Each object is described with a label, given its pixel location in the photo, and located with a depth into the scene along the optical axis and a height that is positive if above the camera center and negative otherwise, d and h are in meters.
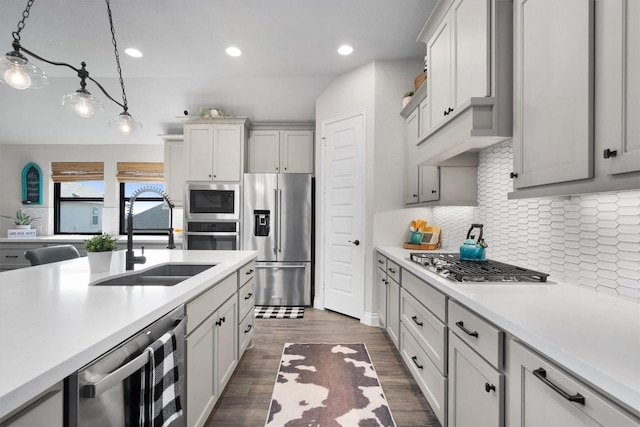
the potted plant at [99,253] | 1.59 -0.22
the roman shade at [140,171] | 5.16 +0.71
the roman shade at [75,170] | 5.21 +0.72
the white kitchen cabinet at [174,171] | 4.65 +0.64
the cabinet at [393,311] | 2.44 -0.84
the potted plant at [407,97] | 3.05 +1.20
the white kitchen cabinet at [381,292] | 2.87 -0.81
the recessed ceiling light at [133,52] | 3.20 +1.74
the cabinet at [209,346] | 1.36 -0.72
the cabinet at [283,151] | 4.41 +0.91
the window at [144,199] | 5.16 +0.23
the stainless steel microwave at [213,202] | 4.05 +0.14
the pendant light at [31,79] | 1.62 +0.78
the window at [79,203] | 5.25 +0.15
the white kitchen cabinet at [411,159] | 2.91 +0.56
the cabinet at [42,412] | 0.56 -0.40
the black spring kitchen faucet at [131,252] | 1.76 -0.24
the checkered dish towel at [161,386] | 0.94 -0.58
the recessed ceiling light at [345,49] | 3.11 +1.73
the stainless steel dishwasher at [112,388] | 0.70 -0.44
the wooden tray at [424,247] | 2.88 -0.33
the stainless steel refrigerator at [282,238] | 3.97 -0.34
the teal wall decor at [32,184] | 5.12 +0.47
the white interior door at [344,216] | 3.40 -0.03
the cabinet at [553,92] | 1.00 +0.47
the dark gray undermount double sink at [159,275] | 1.61 -0.39
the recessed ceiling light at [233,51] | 3.18 +1.75
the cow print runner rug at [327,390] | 1.76 -1.21
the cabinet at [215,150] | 4.20 +0.88
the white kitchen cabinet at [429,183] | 2.48 +0.26
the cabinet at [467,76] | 1.45 +0.78
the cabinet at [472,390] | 1.07 -0.72
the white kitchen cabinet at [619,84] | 0.84 +0.39
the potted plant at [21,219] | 5.01 -0.13
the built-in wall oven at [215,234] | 4.04 -0.29
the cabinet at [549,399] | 0.67 -0.48
